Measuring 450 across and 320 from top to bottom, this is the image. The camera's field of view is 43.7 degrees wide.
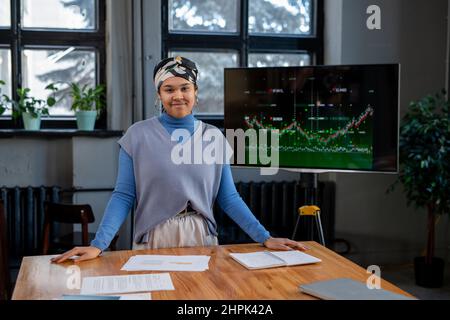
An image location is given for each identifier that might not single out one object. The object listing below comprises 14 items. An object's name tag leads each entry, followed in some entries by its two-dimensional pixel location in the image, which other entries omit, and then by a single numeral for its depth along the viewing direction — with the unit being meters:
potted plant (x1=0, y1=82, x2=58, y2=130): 3.95
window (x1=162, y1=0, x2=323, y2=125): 4.30
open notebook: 1.87
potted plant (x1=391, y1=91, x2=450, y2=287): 3.77
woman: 2.15
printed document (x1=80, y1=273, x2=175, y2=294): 1.59
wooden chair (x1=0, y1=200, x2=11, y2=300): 2.89
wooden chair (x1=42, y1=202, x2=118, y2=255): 3.03
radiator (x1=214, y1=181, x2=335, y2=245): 4.18
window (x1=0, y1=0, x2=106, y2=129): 4.07
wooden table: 1.58
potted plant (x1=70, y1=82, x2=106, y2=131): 3.97
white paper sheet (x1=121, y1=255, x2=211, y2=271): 1.83
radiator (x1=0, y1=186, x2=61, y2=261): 3.84
